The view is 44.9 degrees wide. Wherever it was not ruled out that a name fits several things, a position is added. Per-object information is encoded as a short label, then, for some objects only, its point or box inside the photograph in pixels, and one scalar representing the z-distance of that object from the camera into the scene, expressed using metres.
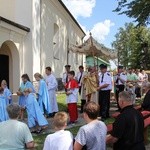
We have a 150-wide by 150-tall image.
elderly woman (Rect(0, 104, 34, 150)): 2.29
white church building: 9.60
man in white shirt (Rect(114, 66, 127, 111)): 7.56
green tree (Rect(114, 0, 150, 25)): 8.84
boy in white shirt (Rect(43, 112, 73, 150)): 2.24
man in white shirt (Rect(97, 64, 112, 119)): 6.35
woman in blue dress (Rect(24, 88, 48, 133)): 5.04
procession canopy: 7.27
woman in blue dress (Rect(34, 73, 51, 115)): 6.02
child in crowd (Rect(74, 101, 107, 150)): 2.29
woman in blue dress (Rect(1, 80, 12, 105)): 5.87
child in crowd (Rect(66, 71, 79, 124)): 5.78
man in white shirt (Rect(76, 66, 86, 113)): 7.10
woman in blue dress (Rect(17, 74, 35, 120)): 5.97
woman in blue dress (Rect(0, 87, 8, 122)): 4.88
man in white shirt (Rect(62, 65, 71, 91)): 7.18
